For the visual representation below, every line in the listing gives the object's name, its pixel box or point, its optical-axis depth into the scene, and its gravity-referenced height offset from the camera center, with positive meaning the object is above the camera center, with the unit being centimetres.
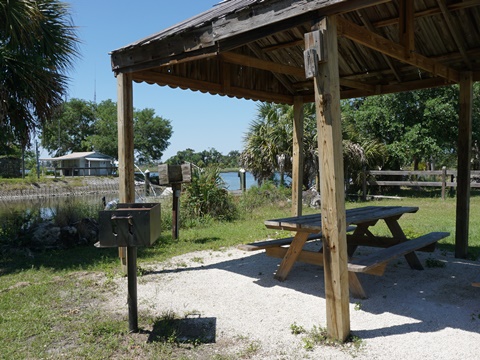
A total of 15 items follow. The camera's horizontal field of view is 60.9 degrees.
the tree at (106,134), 5334 +494
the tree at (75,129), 5669 +601
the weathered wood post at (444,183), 1472 -60
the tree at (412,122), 1723 +198
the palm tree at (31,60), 642 +189
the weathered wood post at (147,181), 1555 -44
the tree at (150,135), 5872 +525
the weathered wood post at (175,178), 805 -16
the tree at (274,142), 1505 +100
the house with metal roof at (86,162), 4231 +108
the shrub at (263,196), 1255 -89
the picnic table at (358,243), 414 -92
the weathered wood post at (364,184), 1550 -63
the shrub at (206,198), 1027 -71
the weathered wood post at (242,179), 1481 -36
